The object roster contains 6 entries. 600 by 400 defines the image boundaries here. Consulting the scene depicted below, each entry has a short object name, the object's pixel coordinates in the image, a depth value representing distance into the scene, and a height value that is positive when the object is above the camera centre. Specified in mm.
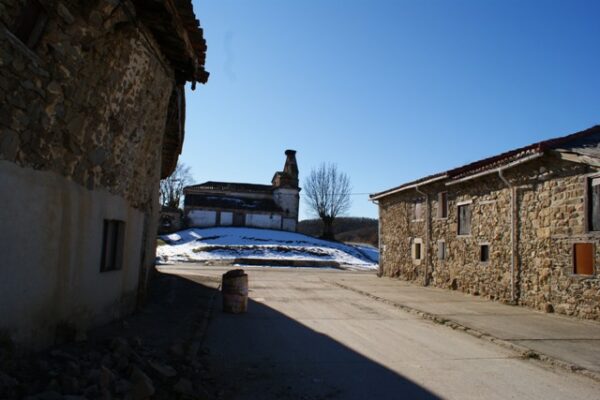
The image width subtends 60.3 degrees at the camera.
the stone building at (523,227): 13008 +834
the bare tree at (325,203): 67731 +5609
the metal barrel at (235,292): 11962 -1179
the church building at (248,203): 59125 +4597
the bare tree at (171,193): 66438 +5920
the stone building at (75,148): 5008 +1038
